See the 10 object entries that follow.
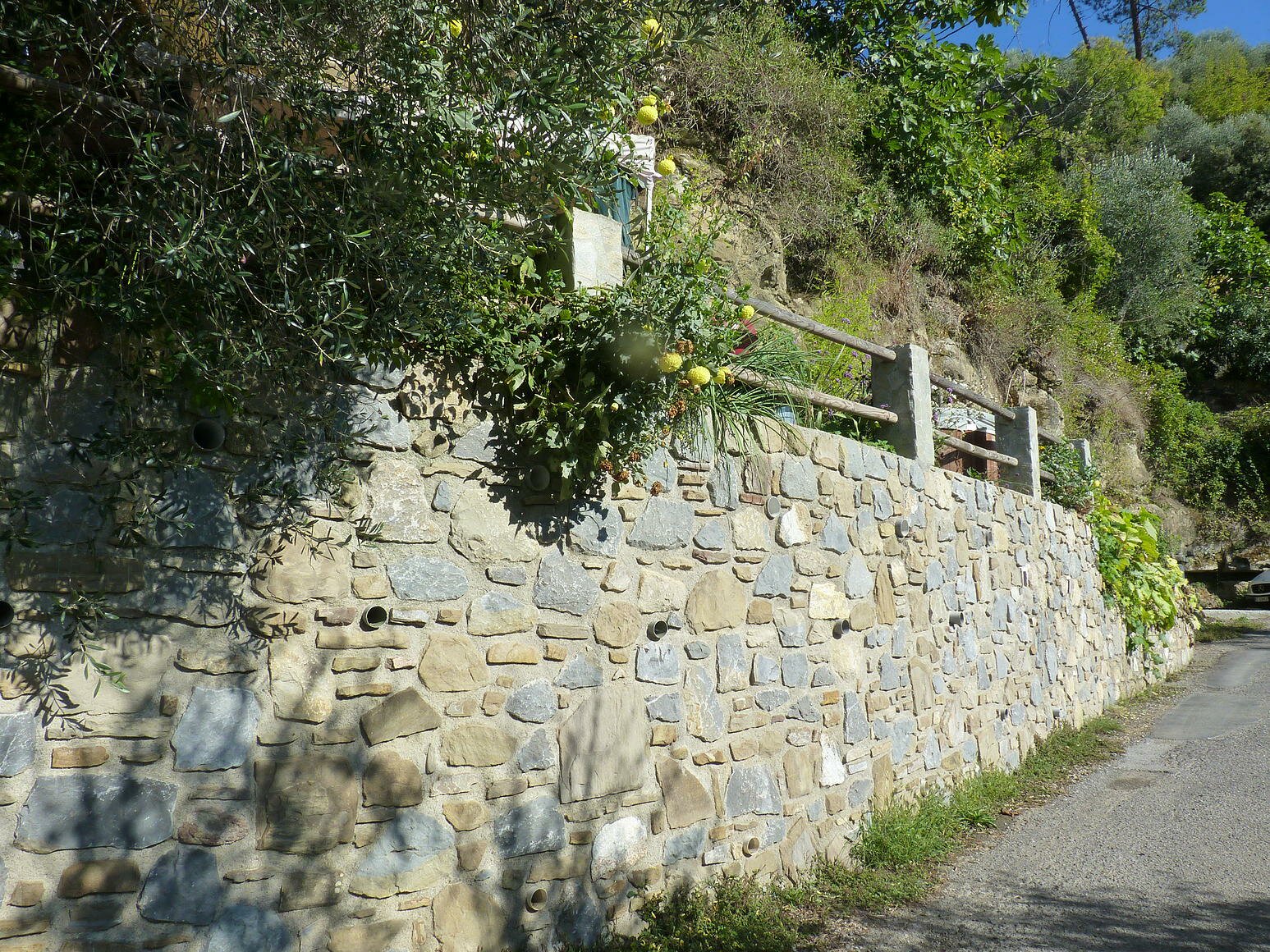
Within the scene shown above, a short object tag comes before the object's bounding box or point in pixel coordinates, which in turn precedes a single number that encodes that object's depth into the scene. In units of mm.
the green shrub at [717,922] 3609
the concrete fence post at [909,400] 5969
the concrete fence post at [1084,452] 9883
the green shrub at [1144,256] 17453
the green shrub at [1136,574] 10109
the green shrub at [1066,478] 9492
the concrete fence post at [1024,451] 8281
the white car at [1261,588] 18375
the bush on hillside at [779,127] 8570
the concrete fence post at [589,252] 3518
